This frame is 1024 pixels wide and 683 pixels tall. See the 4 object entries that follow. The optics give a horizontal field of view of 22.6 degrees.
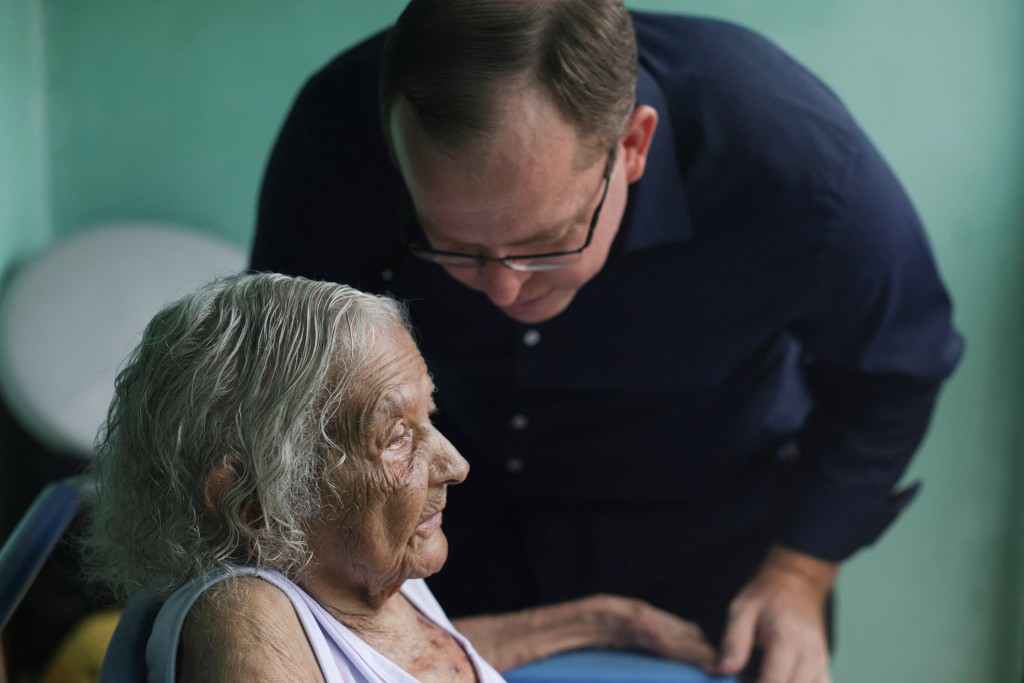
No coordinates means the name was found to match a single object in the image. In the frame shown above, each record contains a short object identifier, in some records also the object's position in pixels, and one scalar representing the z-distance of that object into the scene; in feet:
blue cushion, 5.52
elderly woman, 4.70
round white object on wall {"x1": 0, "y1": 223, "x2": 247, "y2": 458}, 6.92
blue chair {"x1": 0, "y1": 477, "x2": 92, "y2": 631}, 5.21
